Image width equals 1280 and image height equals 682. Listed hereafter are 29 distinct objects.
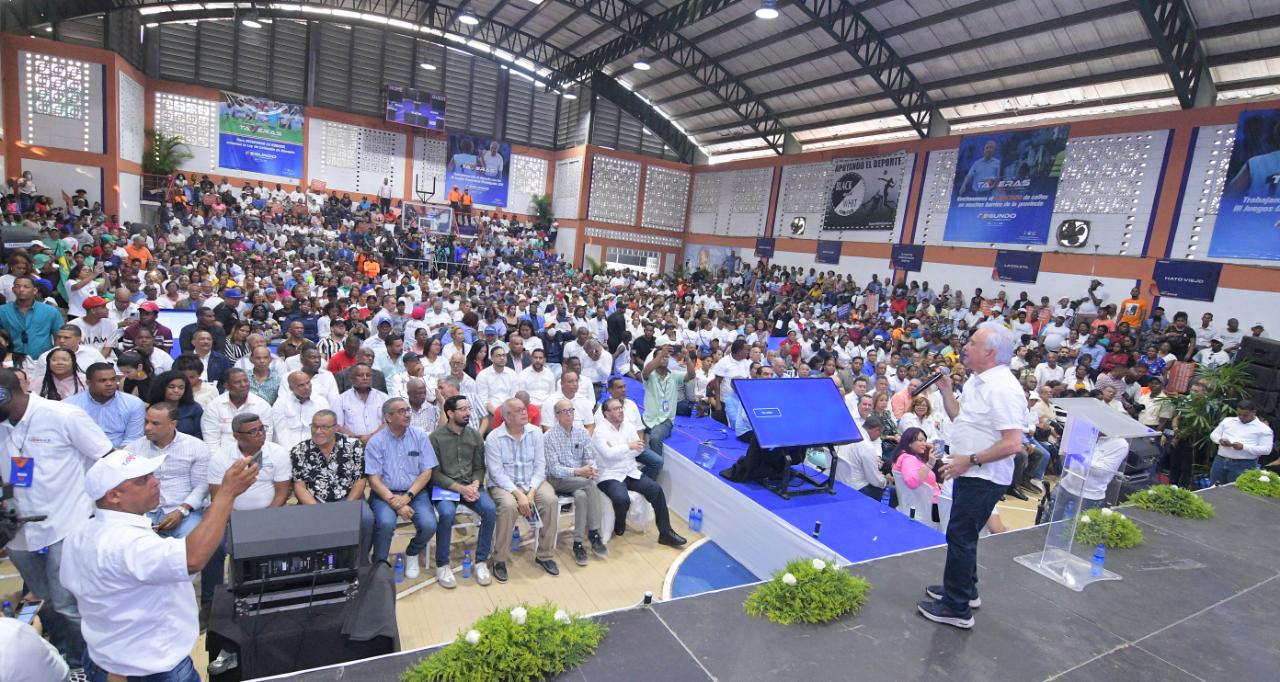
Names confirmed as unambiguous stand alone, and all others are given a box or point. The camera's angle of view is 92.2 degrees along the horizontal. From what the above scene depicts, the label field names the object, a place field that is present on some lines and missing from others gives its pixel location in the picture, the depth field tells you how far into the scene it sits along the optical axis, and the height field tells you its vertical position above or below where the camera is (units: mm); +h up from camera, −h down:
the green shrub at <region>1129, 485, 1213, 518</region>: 4770 -1384
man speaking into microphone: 2680 -638
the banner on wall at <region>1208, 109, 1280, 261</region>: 11039 +2503
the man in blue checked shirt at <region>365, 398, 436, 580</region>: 4168 -1664
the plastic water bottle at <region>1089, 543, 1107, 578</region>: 3555 -1426
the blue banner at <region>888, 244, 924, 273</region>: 17109 +966
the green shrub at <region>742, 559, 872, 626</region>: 2869 -1479
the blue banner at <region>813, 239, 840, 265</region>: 19688 +955
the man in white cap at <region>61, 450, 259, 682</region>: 1909 -1127
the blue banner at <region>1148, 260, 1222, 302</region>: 11848 +888
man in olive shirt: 4367 -1749
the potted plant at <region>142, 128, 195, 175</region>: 17875 +1421
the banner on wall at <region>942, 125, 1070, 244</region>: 14344 +2843
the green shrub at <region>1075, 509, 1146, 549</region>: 3854 -1371
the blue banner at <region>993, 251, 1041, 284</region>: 14492 +924
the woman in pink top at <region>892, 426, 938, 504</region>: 5056 -1394
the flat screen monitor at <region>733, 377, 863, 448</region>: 4914 -1081
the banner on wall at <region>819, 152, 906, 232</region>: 17938 +2844
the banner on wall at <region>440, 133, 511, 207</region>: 23766 +2847
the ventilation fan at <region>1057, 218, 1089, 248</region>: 13750 +1738
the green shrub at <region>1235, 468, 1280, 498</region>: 5676 -1380
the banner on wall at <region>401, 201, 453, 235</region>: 22578 +655
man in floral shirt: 3906 -1580
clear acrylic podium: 3426 -913
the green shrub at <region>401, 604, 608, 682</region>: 2244 -1514
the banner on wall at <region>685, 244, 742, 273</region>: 23562 +450
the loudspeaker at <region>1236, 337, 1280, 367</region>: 7273 -210
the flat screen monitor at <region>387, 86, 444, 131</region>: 21797 +4476
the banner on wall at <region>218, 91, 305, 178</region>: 19688 +2598
